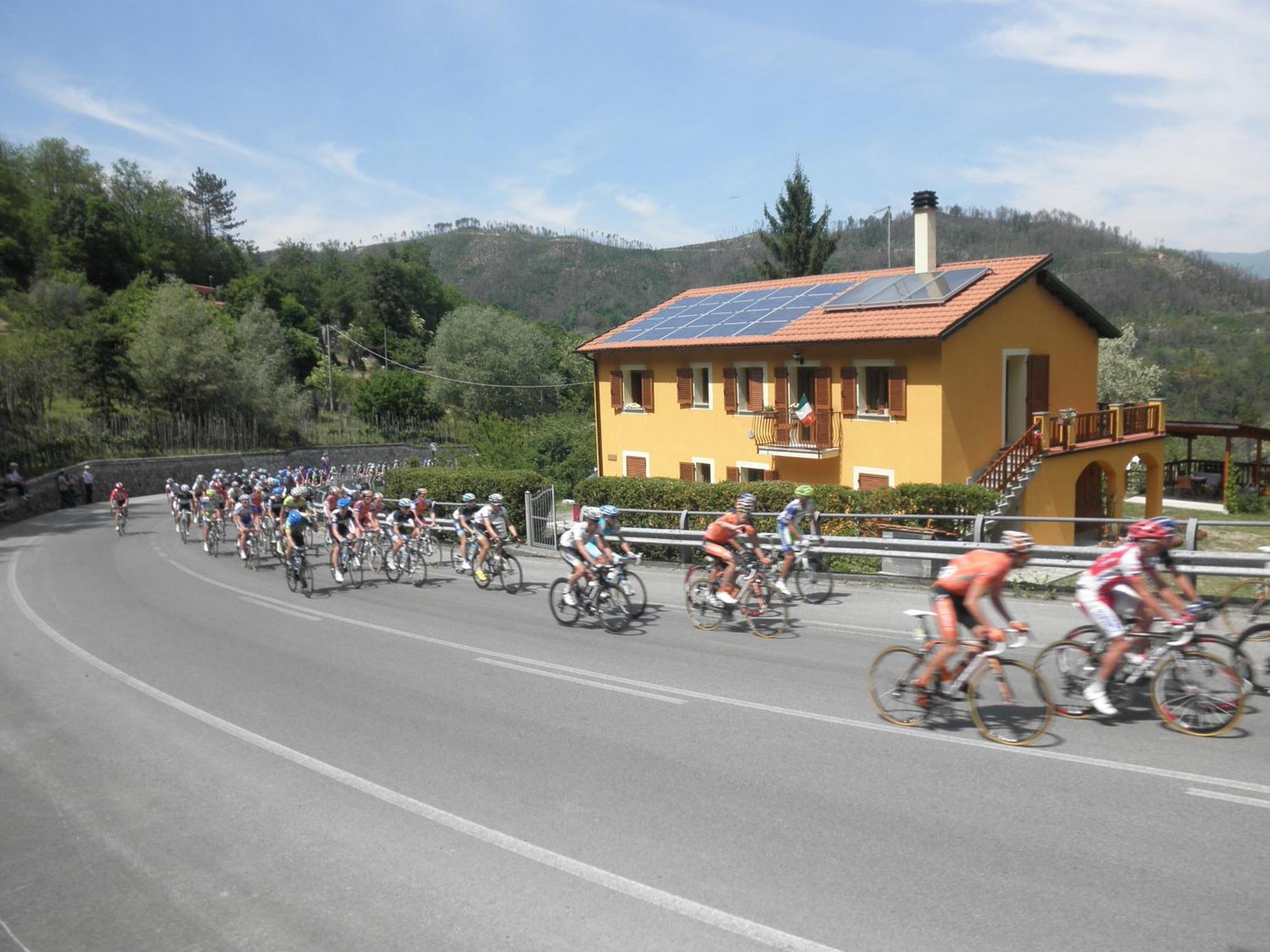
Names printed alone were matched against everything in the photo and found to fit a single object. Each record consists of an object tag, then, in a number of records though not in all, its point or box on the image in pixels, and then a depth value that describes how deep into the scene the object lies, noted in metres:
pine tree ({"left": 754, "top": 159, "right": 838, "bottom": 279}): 50.03
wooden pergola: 30.56
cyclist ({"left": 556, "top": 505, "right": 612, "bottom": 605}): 12.90
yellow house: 22.55
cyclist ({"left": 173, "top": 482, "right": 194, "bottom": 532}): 27.98
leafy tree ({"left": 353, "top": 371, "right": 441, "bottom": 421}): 59.50
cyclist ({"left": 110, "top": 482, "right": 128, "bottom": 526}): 29.17
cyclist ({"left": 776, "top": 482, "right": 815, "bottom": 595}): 12.97
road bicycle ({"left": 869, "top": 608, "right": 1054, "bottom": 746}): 7.66
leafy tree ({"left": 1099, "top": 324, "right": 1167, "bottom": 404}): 52.22
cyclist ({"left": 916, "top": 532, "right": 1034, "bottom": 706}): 7.59
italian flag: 24.44
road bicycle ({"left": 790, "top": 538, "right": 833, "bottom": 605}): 13.70
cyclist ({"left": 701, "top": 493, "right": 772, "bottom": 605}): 12.20
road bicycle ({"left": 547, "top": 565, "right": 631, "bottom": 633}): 13.02
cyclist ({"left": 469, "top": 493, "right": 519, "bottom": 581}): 16.41
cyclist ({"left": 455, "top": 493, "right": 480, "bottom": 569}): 16.89
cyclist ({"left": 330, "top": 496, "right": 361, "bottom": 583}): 18.11
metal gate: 21.86
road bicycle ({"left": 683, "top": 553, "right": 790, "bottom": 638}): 12.07
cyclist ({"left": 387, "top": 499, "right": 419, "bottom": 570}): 18.47
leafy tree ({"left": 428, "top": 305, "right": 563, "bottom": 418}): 68.06
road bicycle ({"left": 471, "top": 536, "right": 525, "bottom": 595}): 16.56
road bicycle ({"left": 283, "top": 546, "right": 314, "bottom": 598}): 17.33
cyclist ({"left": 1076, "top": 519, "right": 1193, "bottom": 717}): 7.75
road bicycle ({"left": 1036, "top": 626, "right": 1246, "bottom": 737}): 7.42
